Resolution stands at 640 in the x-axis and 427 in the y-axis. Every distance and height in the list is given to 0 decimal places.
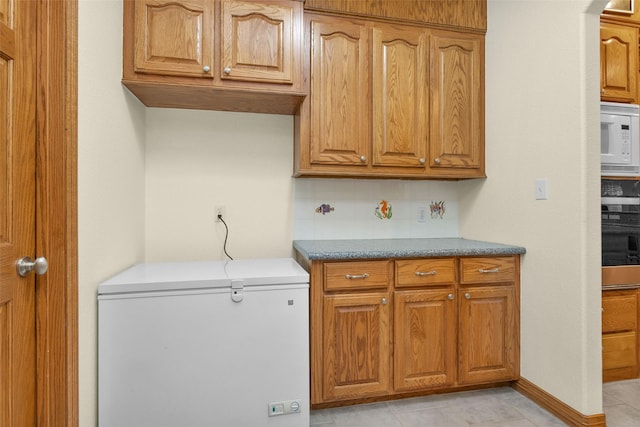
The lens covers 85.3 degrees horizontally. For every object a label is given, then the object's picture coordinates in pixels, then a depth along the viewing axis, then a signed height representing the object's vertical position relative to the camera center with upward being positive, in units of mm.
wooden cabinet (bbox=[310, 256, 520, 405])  1804 -608
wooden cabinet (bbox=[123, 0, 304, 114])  1745 +861
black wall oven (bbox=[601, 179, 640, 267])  2004 -45
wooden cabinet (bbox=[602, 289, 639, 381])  2059 -711
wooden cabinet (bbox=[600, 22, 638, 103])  2061 +908
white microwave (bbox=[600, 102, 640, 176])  2008 +425
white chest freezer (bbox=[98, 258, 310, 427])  1457 -597
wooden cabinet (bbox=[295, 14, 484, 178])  2039 +689
